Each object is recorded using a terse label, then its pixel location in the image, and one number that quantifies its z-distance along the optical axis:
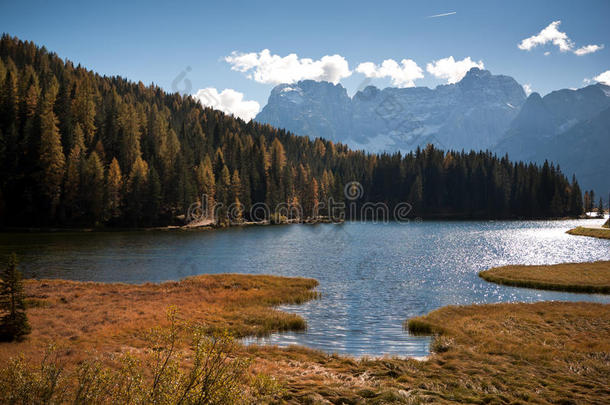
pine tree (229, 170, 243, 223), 143.75
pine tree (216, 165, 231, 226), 134.75
